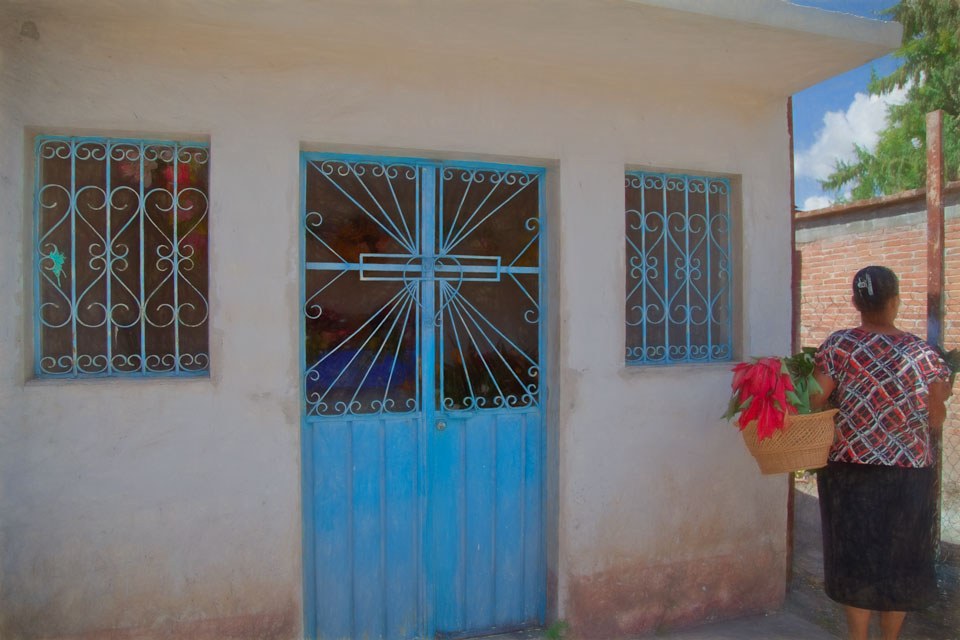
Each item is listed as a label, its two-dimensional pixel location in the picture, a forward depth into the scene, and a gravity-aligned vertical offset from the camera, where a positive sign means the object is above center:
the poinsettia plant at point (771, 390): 2.79 -0.31
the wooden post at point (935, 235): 3.40 +0.44
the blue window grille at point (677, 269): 3.63 +0.28
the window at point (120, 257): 2.87 +0.29
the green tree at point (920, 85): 14.44 +5.54
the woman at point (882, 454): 2.87 -0.61
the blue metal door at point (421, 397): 3.19 -0.39
